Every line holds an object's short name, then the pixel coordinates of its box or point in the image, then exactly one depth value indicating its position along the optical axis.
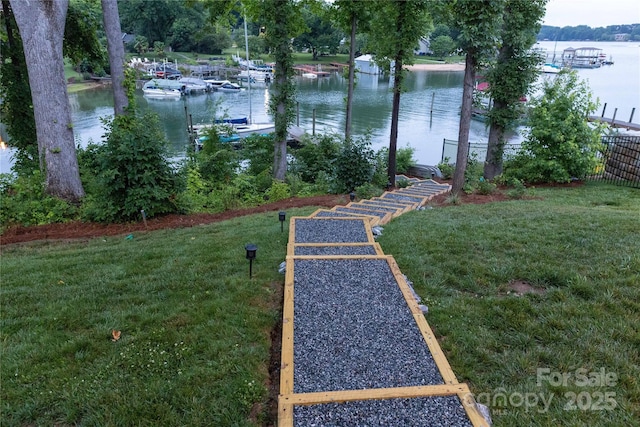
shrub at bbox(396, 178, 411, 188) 11.49
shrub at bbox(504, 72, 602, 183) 9.27
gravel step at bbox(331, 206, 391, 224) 6.08
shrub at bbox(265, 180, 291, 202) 9.48
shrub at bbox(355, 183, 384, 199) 8.61
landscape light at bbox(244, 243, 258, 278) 3.73
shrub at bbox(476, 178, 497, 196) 8.25
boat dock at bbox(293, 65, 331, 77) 51.22
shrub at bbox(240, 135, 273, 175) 13.66
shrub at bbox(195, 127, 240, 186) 11.45
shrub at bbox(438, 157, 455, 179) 13.02
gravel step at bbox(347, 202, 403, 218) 6.49
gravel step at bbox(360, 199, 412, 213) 6.86
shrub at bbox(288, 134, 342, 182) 13.23
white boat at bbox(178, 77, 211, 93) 36.31
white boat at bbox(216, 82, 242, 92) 38.47
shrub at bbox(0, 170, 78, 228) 6.48
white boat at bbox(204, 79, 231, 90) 38.84
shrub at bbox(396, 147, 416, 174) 13.82
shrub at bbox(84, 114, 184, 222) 6.13
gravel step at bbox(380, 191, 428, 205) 7.77
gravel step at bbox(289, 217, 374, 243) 4.93
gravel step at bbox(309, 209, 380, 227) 5.85
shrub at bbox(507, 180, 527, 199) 7.94
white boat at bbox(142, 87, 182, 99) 33.38
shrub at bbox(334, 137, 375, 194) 10.19
